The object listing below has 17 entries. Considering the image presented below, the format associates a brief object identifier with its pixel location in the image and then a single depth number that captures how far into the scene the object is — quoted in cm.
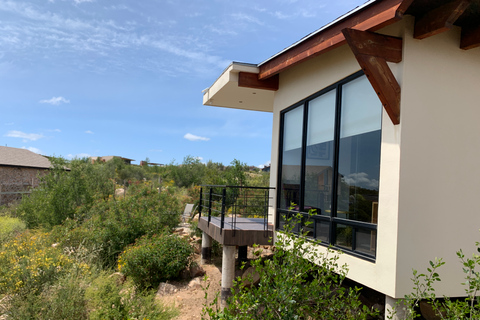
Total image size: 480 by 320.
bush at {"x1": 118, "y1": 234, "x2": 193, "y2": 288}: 771
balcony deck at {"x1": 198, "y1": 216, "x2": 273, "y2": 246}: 668
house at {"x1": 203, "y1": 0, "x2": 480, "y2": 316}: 413
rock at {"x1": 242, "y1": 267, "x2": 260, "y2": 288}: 743
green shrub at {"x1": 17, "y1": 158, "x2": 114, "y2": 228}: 1260
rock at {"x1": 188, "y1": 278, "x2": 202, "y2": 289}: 769
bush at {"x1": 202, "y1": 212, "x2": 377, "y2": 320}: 281
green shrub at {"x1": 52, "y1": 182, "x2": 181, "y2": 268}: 948
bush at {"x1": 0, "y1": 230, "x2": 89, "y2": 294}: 634
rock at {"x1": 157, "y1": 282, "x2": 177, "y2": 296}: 741
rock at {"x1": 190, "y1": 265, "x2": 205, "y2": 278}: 834
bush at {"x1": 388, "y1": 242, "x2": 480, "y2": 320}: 260
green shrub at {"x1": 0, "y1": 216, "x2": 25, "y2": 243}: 1073
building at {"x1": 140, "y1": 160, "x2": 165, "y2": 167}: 4512
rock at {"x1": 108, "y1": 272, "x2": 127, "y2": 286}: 790
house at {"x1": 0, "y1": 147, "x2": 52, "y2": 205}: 2030
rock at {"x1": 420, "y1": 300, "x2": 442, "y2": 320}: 488
